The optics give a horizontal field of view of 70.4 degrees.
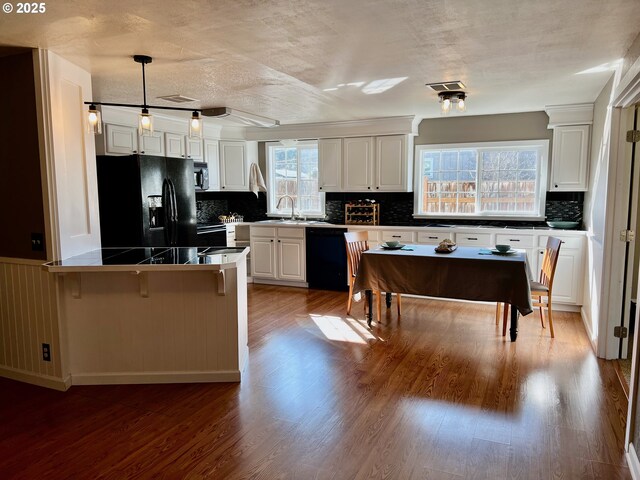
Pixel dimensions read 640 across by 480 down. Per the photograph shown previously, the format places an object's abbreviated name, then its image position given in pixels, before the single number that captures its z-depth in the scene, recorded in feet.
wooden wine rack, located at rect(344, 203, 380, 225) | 20.29
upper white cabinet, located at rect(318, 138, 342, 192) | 20.77
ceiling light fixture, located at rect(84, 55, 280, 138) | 10.04
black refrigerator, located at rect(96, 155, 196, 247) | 15.14
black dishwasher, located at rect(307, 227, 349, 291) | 19.92
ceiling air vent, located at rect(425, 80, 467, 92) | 12.92
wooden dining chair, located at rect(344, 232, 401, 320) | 15.87
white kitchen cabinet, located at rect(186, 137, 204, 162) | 20.01
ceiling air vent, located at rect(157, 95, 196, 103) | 14.41
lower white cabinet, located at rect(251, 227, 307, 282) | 20.63
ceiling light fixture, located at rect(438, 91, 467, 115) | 13.64
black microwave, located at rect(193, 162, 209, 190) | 20.16
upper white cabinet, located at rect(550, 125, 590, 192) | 16.34
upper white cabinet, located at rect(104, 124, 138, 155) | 16.15
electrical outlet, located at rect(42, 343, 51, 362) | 10.48
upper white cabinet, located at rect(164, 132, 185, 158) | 18.85
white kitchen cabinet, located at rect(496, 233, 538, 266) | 16.80
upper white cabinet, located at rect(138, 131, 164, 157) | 17.60
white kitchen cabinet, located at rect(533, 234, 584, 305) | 15.96
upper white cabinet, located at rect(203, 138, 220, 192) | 21.20
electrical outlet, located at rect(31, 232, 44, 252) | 10.19
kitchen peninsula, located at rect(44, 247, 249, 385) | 10.46
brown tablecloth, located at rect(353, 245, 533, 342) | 12.46
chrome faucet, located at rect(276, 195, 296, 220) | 22.44
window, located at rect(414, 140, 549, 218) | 18.29
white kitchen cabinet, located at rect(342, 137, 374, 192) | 20.16
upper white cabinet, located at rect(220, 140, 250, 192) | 22.07
